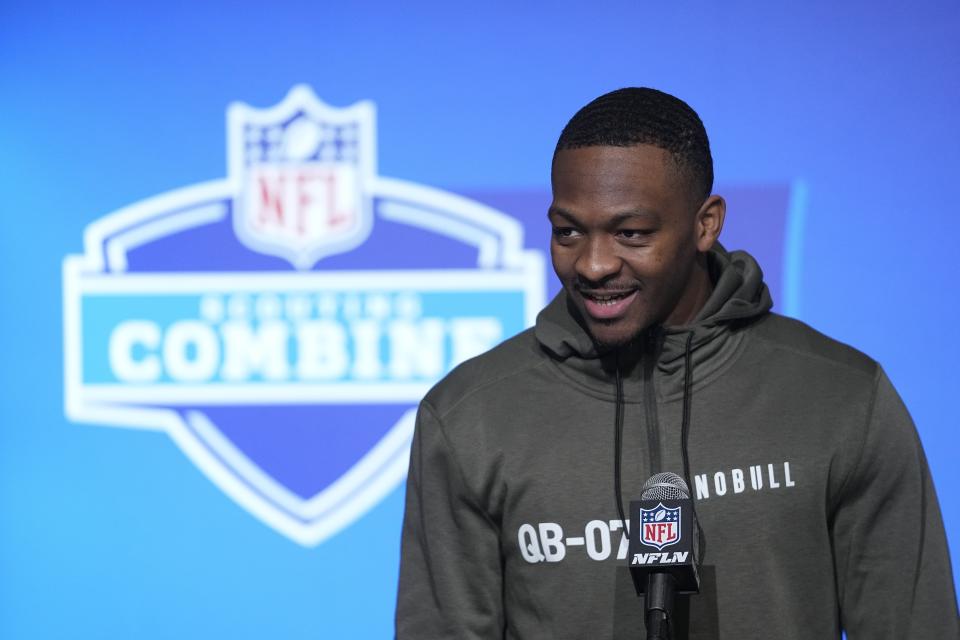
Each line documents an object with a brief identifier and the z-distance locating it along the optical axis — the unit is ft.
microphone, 31.58
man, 32.10
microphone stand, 31.43
